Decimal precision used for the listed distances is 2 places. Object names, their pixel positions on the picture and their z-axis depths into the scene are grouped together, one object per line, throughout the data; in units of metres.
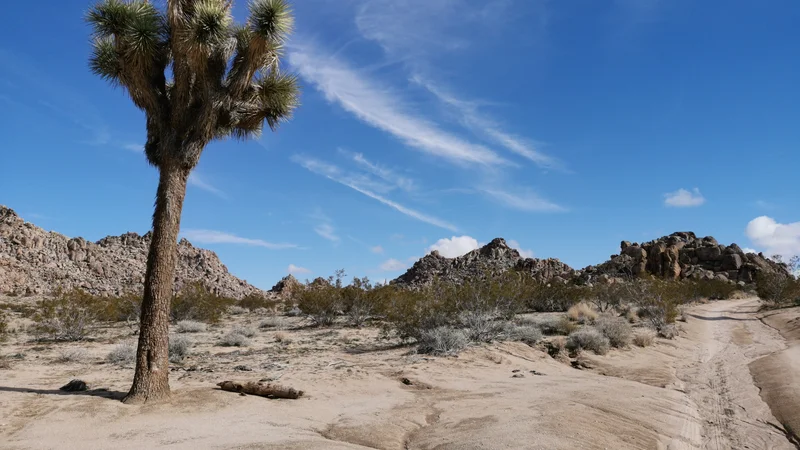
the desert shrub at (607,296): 32.25
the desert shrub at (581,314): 22.32
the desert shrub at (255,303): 40.12
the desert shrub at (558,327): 18.20
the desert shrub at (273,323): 24.66
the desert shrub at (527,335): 15.55
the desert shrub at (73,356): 14.06
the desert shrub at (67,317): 19.52
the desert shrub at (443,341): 13.69
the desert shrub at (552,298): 30.47
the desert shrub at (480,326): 15.59
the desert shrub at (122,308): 24.09
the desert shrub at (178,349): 13.90
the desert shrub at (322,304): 24.95
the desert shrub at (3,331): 18.49
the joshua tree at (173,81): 8.56
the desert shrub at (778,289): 38.82
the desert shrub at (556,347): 14.75
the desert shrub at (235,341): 17.66
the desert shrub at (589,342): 15.06
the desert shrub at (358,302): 24.72
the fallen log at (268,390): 9.07
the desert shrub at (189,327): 22.56
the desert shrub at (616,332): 16.09
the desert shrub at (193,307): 27.17
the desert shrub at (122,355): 13.20
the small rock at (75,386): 9.45
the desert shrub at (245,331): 19.80
